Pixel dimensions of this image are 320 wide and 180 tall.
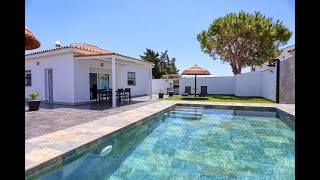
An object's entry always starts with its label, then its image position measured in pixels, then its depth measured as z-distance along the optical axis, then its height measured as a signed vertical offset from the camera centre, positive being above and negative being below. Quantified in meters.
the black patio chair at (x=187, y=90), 18.98 -0.29
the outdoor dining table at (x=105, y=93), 13.59 -0.34
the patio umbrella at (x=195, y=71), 18.61 +1.50
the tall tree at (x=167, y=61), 48.69 +6.47
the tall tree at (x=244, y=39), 21.57 +5.41
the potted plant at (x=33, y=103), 10.48 -0.76
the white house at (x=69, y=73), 12.88 +1.07
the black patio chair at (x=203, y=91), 18.49 -0.32
